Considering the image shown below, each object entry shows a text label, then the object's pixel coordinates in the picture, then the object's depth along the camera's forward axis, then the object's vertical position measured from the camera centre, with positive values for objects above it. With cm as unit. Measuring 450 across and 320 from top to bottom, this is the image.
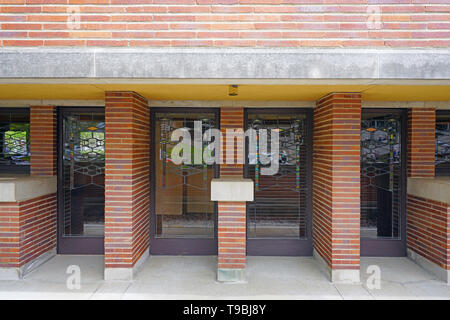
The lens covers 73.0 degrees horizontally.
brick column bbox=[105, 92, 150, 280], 457 -44
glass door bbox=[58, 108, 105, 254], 579 -14
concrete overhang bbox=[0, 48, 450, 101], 359 +111
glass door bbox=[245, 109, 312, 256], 571 -47
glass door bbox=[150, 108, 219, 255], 573 -35
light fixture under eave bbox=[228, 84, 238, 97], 411 +98
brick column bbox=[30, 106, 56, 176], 566 +29
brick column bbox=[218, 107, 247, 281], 458 -124
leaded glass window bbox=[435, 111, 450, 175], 583 +27
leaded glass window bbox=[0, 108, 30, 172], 587 +31
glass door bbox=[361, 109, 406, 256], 575 -24
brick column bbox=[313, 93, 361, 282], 457 -42
